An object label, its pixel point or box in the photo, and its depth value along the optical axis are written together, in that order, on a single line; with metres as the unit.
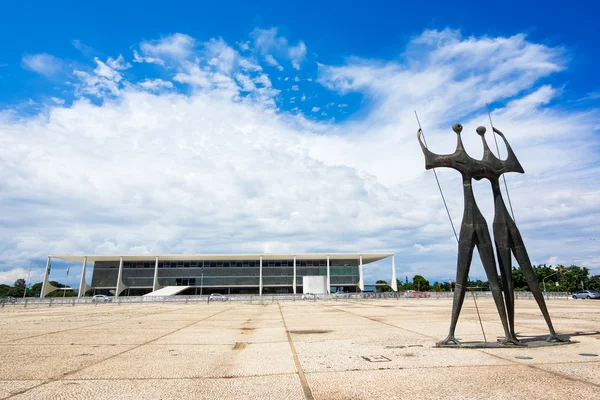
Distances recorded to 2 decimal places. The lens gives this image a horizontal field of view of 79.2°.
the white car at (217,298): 54.94
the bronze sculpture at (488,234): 9.45
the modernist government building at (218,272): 90.81
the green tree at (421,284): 134.50
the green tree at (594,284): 85.00
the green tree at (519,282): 92.31
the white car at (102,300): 52.65
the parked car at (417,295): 61.27
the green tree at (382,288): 120.99
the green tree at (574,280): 87.25
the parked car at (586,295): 48.47
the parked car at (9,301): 49.67
